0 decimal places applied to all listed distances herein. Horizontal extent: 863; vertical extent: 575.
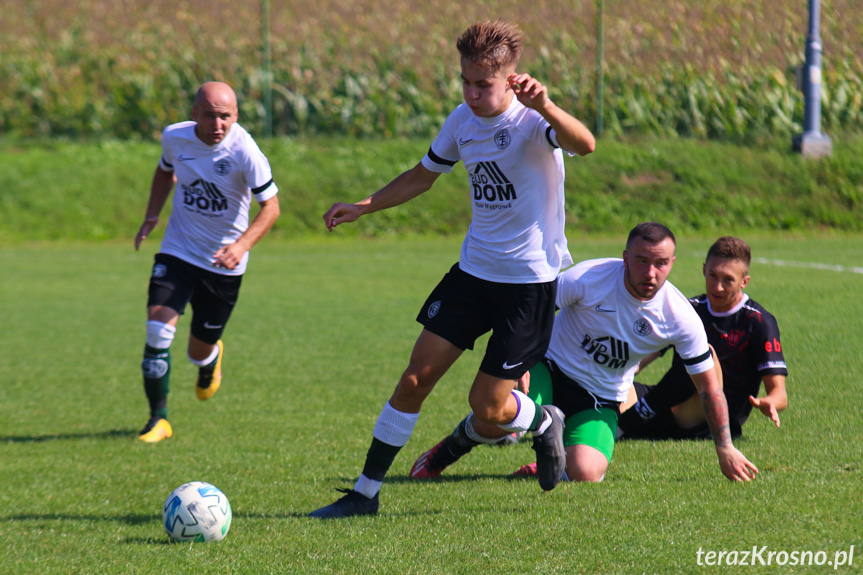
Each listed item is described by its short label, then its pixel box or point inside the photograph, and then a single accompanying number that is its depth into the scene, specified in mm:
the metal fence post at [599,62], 42312
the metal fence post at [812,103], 34969
